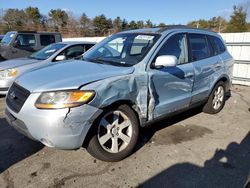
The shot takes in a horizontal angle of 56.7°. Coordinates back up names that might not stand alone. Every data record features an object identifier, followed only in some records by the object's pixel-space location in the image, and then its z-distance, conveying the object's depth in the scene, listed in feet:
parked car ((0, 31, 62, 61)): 30.19
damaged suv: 8.63
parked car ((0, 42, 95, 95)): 19.03
